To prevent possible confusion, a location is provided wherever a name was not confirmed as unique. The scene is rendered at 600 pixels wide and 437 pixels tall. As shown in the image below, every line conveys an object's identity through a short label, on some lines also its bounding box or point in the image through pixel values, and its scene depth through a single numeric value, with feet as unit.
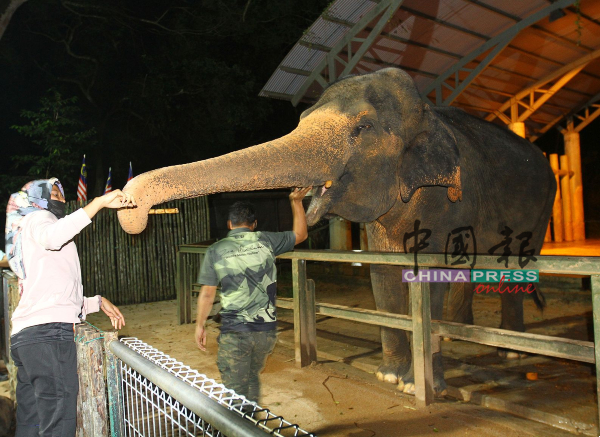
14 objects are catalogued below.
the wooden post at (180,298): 23.99
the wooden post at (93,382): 8.32
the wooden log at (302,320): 15.61
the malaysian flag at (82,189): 31.71
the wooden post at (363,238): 29.75
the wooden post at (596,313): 8.23
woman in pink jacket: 9.10
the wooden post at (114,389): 7.82
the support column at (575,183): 43.14
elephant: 9.48
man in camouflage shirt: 10.30
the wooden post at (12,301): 13.03
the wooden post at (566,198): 42.39
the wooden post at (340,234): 34.04
